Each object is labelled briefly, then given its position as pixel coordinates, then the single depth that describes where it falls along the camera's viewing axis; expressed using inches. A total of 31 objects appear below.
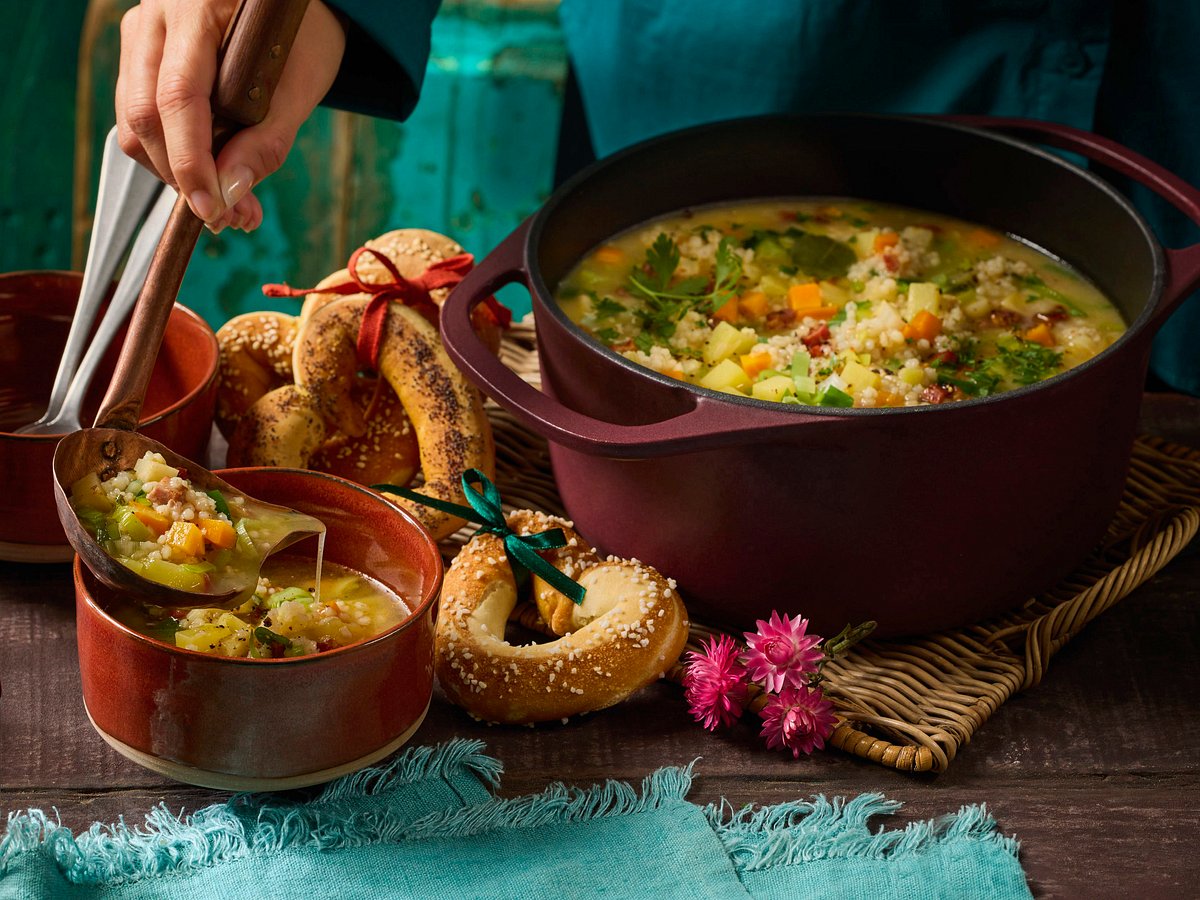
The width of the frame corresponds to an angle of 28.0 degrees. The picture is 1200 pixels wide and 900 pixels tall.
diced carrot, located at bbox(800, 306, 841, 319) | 39.8
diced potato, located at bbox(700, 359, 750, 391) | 37.5
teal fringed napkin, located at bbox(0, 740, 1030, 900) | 32.3
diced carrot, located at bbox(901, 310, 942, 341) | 38.8
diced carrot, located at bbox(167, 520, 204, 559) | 32.6
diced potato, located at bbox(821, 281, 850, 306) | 40.3
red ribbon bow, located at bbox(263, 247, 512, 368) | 39.2
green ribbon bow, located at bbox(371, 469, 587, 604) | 35.9
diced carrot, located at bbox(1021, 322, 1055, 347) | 39.3
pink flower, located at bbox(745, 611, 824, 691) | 34.4
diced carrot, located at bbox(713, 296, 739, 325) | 39.9
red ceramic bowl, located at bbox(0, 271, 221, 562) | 36.8
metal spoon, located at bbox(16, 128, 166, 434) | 37.9
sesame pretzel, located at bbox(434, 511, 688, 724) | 34.7
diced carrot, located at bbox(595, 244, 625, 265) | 41.4
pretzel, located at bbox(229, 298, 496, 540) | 38.5
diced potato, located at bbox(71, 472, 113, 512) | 33.4
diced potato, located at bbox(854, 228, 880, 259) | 41.4
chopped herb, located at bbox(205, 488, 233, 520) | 33.7
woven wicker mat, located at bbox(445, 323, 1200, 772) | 34.9
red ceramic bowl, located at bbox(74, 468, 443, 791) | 31.7
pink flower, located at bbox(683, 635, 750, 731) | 34.8
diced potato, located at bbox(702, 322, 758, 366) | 38.5
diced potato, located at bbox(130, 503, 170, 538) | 32.8
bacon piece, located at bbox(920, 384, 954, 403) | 37.2
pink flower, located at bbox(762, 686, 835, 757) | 34.4
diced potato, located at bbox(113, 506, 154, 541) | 32.7
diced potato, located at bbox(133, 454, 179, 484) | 33.7
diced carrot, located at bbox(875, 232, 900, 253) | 41.2
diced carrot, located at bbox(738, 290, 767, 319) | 40.0
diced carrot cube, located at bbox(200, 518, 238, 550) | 33.0
